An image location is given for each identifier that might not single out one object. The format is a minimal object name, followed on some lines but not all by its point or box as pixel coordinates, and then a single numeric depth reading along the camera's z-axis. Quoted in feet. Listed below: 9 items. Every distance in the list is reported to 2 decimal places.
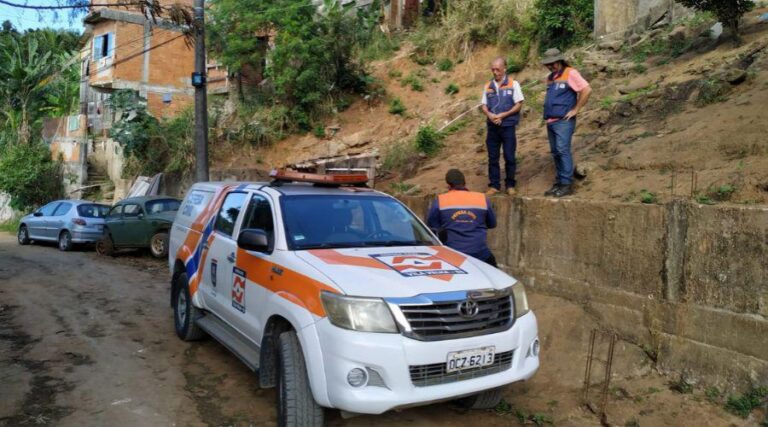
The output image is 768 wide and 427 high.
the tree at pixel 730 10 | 26.22
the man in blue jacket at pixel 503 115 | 22.89
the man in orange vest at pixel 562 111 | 21.18
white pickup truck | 11.32
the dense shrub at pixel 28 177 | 84.69
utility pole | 42.06
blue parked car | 48.85
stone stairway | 80.43
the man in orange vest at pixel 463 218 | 18.04
